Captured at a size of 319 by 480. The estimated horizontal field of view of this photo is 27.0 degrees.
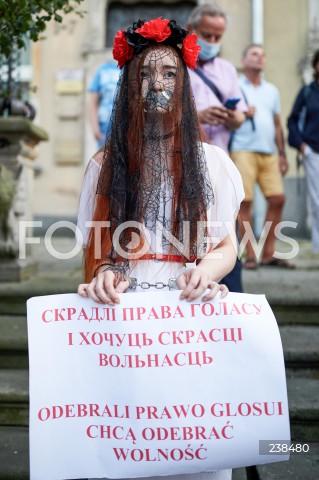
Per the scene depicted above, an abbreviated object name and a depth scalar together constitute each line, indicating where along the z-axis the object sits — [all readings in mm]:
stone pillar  4203
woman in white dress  1796
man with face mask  3324
